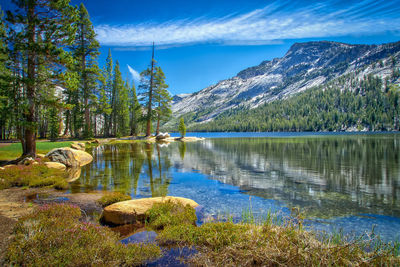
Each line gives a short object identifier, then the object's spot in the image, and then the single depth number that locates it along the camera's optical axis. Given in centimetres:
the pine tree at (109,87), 5901
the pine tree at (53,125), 5509
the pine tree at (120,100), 6000
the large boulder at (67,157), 1872
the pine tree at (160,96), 5316
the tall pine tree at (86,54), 3875
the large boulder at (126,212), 754
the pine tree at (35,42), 1572
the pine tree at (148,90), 5294
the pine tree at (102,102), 4070
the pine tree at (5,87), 1547
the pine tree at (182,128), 6825
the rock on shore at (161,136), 5551
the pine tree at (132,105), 6352
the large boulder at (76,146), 2818
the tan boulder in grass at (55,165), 1637
